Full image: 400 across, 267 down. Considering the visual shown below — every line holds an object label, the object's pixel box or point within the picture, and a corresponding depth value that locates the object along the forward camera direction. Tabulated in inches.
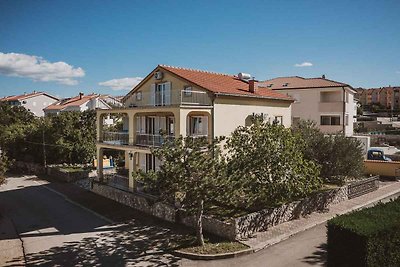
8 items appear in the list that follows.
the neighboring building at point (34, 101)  3105.3
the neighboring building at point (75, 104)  2214.6
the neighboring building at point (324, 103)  1488.7
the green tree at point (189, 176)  575.5
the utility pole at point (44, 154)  1434.7
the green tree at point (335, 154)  906.1
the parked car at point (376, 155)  1396.4
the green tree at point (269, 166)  705.6
